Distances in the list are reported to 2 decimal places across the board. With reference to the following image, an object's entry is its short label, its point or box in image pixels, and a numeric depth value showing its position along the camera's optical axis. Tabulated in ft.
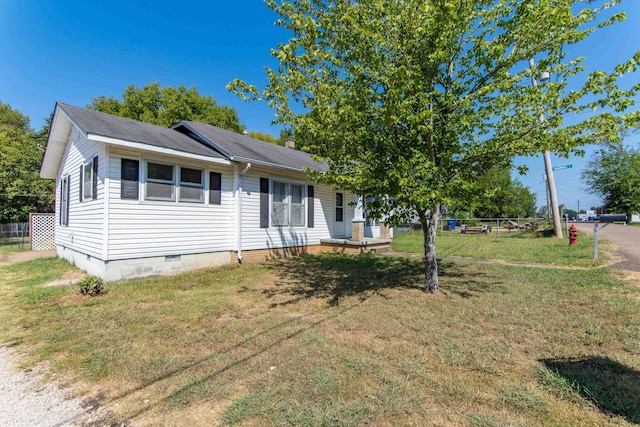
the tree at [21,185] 54.13
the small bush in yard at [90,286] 18.73
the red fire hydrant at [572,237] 39.60
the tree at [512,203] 111.19
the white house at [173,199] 22.79
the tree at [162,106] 79.25
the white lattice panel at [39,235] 45.28
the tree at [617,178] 106.32
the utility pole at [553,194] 48.52
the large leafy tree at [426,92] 14.46
